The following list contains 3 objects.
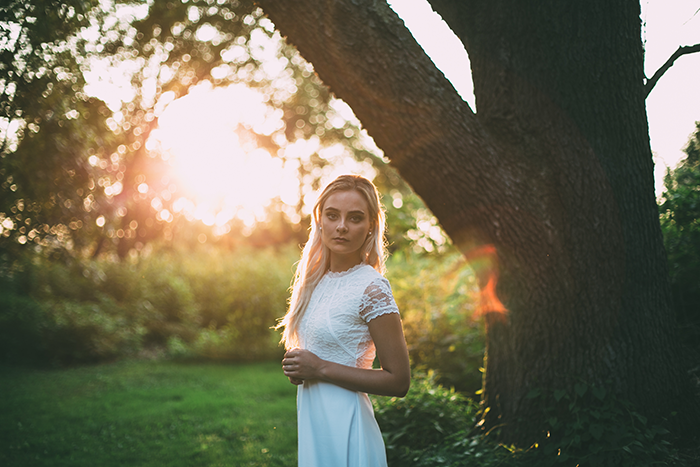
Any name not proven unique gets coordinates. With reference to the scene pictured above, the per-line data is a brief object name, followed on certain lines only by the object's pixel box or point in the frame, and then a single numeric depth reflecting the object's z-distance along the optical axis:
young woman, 2.01
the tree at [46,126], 5.44
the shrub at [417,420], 3.93
